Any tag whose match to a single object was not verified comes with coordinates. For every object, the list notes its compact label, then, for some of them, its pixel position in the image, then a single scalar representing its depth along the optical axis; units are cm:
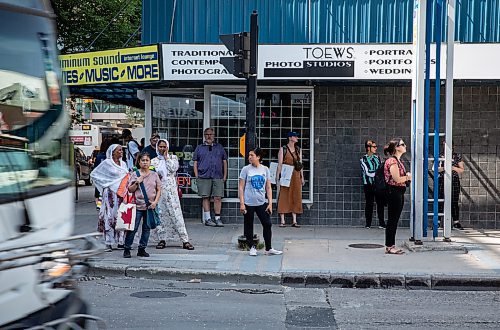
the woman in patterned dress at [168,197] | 1132
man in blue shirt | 1391
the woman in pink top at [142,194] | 1055
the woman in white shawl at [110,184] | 1115
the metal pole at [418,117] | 1134
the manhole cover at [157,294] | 865
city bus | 402
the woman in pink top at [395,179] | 1061
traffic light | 1088
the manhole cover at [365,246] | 1180
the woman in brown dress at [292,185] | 1377
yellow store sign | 1292
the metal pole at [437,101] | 1124
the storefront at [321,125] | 1391
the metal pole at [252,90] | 1088
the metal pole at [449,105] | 1135
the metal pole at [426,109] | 1134
